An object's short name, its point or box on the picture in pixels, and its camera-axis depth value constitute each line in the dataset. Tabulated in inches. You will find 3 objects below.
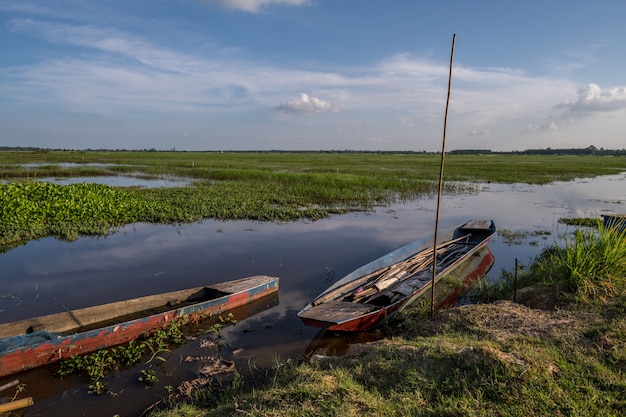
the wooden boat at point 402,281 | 229.3
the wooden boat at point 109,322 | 184.9
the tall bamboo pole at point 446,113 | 188.4
